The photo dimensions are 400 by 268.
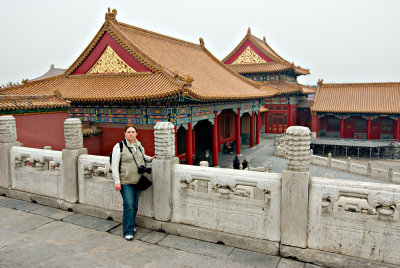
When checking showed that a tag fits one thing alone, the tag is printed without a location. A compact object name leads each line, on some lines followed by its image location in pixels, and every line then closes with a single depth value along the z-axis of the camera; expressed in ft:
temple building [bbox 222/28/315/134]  98.37
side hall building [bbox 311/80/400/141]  86.43
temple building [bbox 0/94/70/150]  36.04
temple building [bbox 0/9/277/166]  41.55
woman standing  15.39
